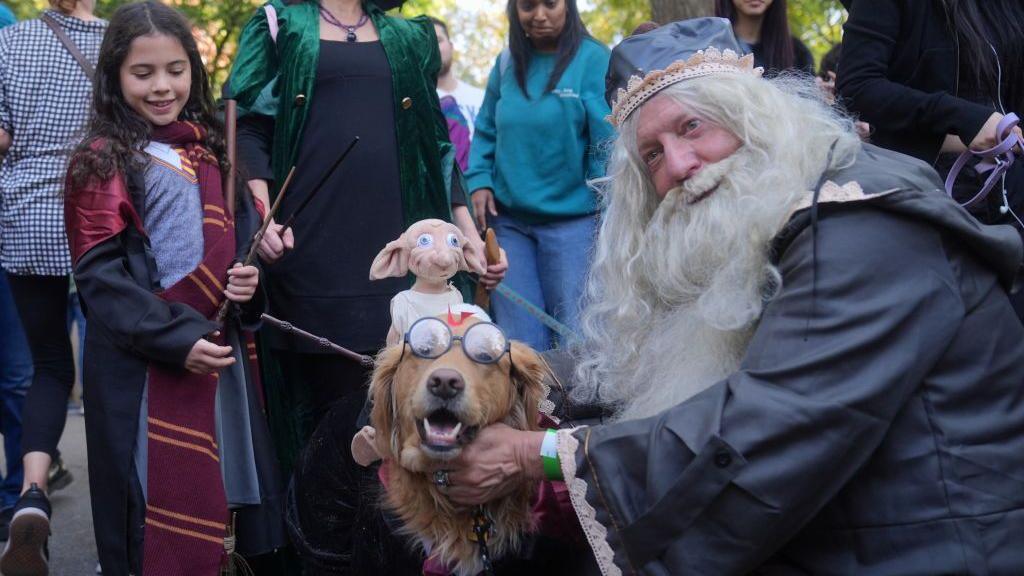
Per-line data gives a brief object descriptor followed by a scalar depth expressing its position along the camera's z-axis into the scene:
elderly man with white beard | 2.01
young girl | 3.10
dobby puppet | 2.75
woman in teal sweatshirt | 4.36
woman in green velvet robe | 3.62
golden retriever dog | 2.18
